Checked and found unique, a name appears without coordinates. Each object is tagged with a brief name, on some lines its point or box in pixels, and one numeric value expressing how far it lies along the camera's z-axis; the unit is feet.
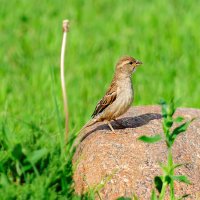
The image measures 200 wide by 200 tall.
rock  43.60
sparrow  47.88
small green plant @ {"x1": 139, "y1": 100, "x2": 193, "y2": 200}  38.43
